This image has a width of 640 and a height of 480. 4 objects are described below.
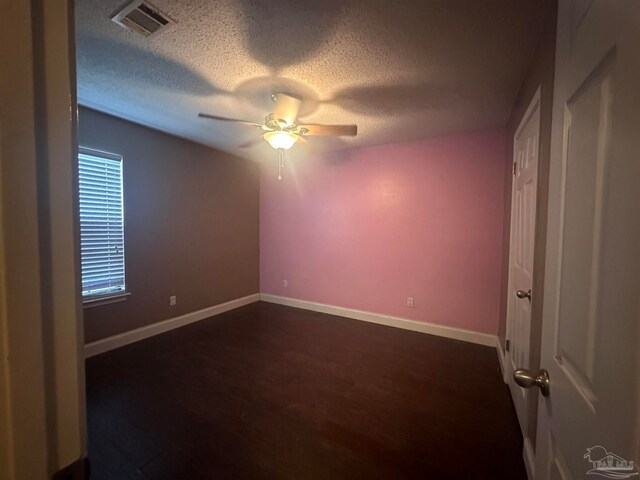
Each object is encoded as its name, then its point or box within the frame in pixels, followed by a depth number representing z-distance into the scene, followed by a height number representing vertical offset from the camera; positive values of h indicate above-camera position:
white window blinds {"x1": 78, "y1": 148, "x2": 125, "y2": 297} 2.50 +0.04
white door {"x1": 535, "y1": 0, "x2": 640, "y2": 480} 0.41 -0.03
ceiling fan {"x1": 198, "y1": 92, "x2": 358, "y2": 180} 2.12 +0.85
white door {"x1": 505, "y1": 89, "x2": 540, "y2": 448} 1.60 -0.10
